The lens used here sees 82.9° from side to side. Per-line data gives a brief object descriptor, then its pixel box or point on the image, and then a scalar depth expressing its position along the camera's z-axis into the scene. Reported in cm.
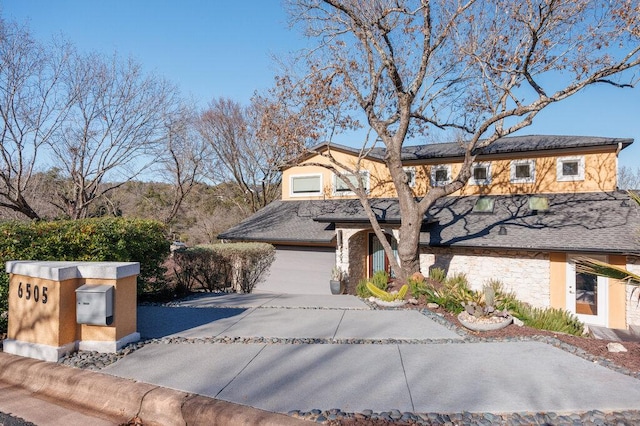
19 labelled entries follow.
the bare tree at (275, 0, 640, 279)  828
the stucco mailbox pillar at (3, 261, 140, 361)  459
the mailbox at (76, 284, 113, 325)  461
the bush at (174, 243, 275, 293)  1045
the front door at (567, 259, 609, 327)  1039
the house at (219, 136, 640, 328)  1052
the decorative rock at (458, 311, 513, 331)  578
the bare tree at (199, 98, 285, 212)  2325
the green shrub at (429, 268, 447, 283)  1034
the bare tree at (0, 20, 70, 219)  1105
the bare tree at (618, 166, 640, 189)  3290
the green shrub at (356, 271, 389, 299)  992
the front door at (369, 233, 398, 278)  1386
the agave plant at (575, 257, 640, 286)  478
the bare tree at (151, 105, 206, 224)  1588
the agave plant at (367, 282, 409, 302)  815
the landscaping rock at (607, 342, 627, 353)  485
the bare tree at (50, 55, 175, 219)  1310
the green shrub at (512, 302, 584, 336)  641
